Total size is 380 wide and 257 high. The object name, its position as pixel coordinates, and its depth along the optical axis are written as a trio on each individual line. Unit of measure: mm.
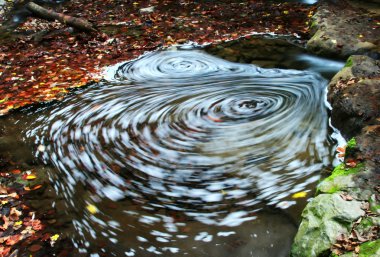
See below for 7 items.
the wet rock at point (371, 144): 4422
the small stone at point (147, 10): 12648
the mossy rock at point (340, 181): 4086
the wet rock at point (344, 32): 8484
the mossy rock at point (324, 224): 3578
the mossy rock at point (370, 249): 3129
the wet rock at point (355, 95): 5625
